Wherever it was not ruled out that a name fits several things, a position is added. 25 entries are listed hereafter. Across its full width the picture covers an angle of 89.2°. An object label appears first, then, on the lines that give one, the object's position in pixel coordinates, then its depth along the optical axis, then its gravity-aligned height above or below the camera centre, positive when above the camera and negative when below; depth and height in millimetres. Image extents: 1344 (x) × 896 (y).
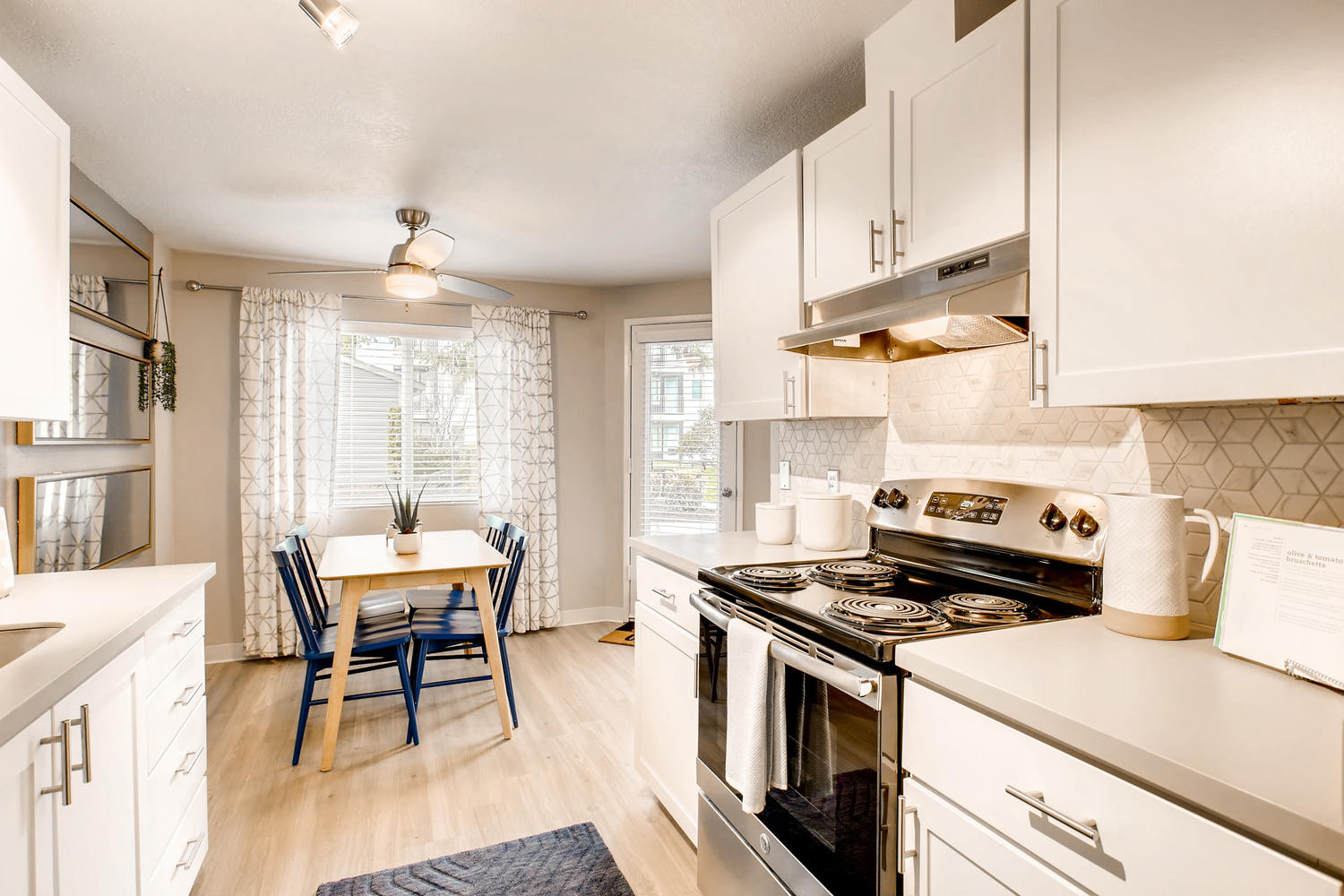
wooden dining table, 2799 -562
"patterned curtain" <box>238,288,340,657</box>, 4059 +17
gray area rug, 2027 -1326
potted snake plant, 3232 -433
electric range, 1274 -393
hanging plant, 3514 +359
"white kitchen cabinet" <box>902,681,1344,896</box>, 751 -487
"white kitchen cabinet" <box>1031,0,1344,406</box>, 951 +397
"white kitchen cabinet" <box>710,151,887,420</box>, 2176 +432
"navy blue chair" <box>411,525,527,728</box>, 3072 -844
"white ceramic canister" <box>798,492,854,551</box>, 2229 -252
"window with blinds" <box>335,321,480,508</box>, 4406 +193
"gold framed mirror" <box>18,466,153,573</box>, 2303 -307
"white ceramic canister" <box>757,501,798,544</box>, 2436 -285
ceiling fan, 2938 +801
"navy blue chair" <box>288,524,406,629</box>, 3057 -782
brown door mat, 4508 -1301
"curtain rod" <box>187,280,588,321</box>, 3973 +913
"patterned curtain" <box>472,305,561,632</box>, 4648 +45
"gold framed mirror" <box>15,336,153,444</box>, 2529 +166
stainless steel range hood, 1411 +309
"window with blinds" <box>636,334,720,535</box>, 4809 +24
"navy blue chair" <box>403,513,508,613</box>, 3547 -834
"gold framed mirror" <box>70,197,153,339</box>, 2568 +712
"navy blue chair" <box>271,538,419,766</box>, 2789 -860
